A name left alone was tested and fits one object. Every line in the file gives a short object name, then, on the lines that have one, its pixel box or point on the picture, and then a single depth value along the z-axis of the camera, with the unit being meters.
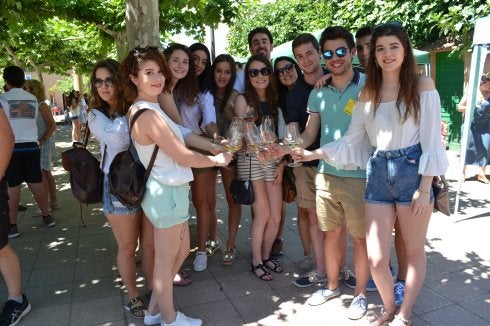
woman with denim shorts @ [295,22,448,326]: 2.51
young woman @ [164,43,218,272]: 3.56
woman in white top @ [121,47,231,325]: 2.61
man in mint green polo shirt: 3.01
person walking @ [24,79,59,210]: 5.94
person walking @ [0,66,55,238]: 5.22
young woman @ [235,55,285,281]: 3.60
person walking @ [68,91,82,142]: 13.44
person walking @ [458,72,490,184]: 6.38
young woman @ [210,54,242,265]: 3.87
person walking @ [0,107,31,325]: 3.04
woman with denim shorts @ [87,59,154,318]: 2.91
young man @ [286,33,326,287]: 3.44
